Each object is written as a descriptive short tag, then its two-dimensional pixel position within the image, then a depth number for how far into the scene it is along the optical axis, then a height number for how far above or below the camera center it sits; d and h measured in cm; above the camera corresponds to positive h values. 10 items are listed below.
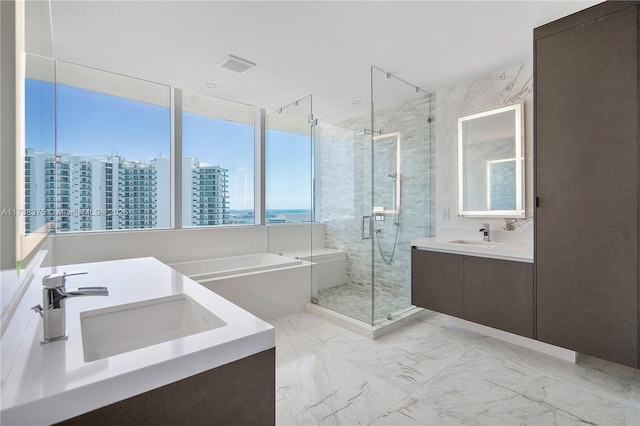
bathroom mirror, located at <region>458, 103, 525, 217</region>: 286 +48
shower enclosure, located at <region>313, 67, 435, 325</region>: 324 +25
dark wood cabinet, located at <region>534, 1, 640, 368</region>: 188 +20
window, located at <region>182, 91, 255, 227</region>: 377 +67
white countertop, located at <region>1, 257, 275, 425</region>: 60 -35
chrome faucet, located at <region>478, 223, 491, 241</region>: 300 -20
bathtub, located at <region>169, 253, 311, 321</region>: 305 -72
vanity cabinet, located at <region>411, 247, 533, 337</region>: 236 -65
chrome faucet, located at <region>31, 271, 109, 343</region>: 82 -24
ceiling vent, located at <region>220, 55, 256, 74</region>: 273 +136
